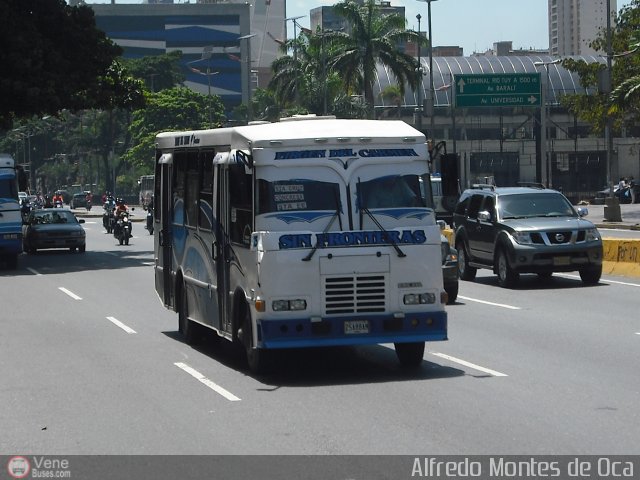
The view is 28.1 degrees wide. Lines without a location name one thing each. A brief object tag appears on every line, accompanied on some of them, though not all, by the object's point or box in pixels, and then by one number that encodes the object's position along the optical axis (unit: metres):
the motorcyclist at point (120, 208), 47.81
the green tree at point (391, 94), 97.50
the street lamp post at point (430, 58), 59.19
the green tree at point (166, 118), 106.62
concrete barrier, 25.97
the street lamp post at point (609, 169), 50.66
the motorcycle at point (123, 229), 46.53
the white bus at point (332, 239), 12.77
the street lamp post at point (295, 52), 81.09
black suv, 23.62
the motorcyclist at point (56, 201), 74.88
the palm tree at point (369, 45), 73.75
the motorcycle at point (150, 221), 51.16
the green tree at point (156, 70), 122.69
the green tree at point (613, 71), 56.66
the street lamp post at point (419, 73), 73.16
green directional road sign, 60.59
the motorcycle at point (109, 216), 59.24
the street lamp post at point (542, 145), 62.44
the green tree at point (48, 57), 35.78
